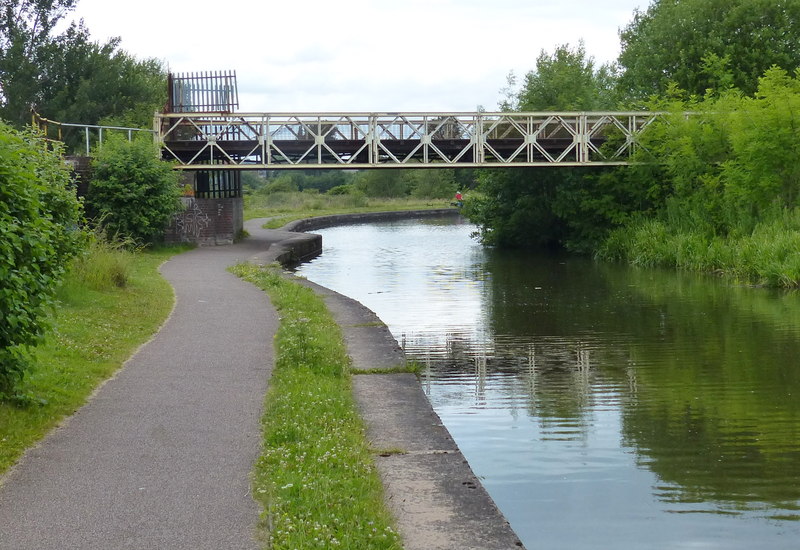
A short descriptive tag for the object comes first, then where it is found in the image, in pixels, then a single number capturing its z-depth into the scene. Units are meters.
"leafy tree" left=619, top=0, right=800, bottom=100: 40.75
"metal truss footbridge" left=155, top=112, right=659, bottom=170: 33.31
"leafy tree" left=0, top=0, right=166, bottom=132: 56.88
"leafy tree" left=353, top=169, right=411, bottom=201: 84.31
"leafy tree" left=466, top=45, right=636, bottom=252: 34.44
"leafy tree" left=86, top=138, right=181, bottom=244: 28.55
